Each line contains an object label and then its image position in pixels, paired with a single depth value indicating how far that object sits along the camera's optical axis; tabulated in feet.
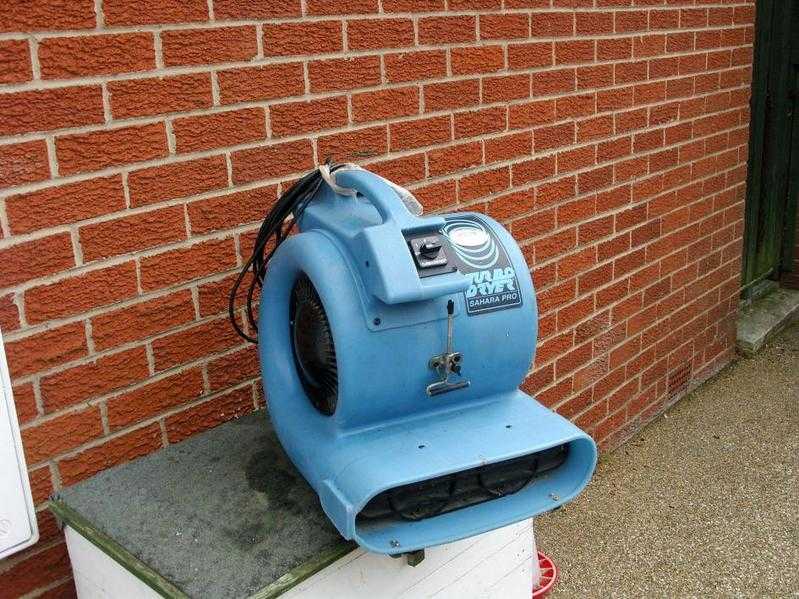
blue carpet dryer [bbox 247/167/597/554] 5.26
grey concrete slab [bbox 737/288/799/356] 16.15
